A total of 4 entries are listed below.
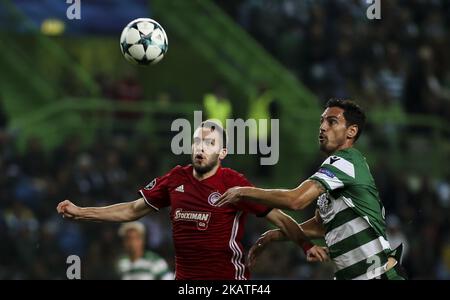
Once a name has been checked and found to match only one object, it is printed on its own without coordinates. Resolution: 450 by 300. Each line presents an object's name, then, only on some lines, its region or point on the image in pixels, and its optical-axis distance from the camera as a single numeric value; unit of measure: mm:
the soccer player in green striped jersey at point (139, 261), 22141
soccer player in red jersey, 16328
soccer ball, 18672
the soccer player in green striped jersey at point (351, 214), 14945
